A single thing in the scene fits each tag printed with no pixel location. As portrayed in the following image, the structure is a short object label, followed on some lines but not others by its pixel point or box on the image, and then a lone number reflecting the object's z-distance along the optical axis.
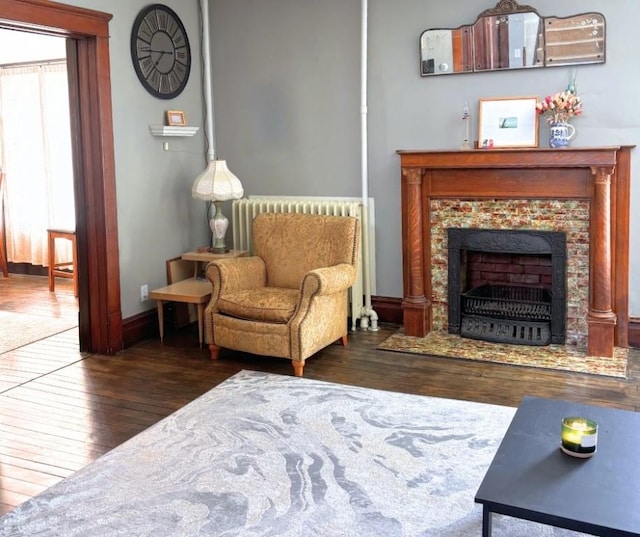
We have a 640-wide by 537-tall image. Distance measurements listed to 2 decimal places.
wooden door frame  4.61
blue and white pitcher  4.54
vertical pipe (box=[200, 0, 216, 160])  5.61
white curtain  7.12
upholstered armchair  4.34
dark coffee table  2.00
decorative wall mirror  4.55
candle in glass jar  2.31
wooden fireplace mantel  4.48
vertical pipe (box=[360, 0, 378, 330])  5.13
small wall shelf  5.19
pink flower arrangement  4.50
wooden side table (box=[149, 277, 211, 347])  4.89
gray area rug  2.64
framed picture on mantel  4.72
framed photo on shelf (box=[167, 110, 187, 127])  5.32
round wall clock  5.03
